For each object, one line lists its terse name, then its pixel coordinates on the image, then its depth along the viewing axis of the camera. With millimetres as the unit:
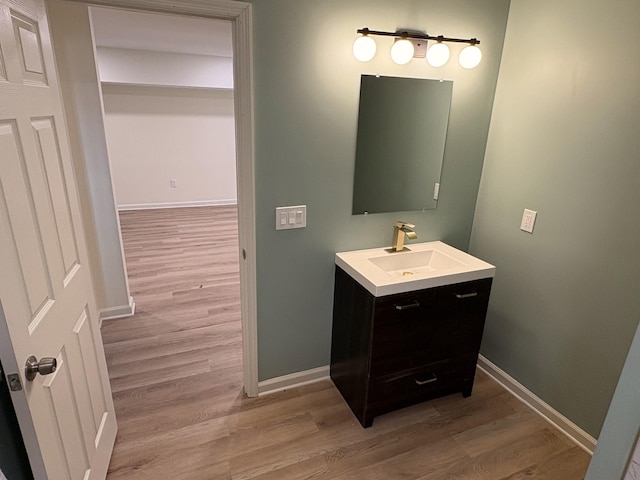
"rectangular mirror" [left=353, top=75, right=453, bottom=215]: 1988
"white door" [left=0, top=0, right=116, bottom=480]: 1003
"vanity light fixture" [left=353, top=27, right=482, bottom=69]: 1792
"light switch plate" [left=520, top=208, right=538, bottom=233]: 2082
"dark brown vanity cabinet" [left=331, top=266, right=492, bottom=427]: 1862
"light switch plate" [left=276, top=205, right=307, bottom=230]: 1948
